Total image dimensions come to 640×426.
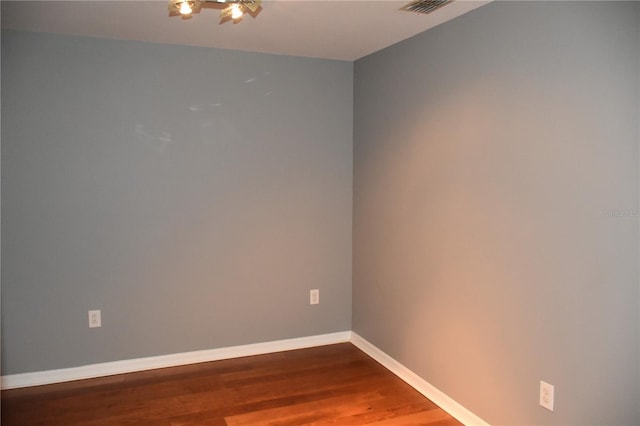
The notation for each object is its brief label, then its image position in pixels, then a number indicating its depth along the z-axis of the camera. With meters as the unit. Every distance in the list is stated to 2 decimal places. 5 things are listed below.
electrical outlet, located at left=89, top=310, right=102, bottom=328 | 3.38
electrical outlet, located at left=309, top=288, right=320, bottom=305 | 3.98
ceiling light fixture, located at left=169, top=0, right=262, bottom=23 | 2.36
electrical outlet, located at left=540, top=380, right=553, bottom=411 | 2.29
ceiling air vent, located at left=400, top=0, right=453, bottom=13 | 2.56
